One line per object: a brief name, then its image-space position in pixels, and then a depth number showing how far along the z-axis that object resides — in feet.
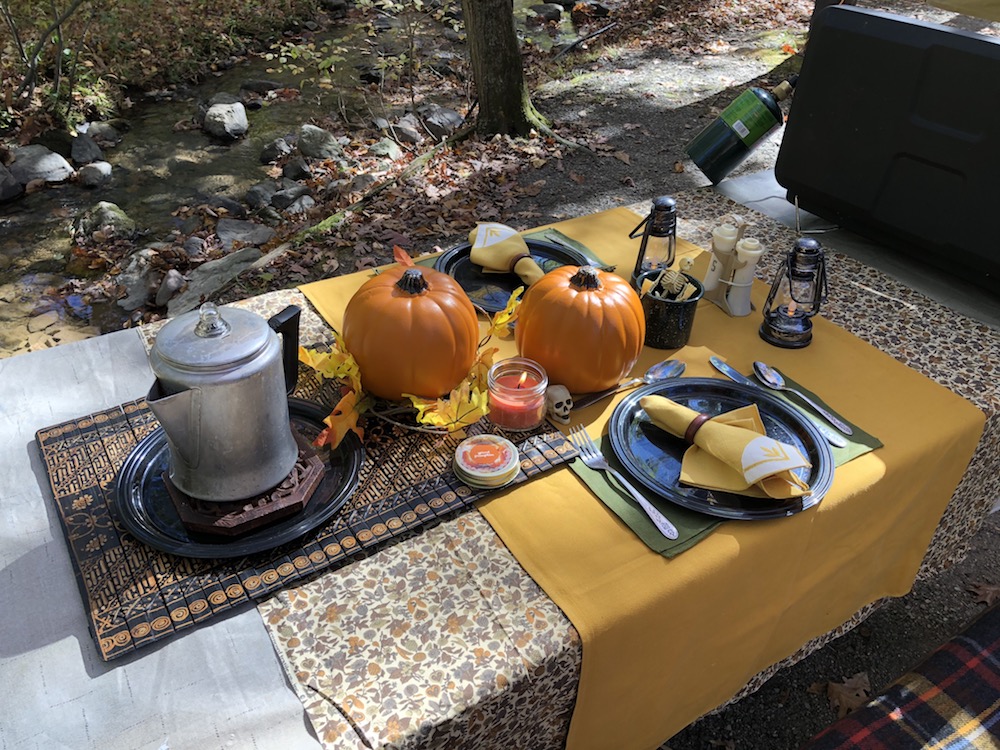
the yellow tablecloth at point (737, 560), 3.39
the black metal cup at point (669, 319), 4.79
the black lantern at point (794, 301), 4.90
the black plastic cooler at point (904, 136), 5.64
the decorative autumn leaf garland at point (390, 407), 3.90
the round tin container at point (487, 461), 3.78
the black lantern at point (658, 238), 5.15
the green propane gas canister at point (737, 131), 6.85
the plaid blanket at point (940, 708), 4.04
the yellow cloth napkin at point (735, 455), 3.64
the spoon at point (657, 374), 4.53
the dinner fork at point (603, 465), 3.62
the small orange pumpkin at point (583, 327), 4.21
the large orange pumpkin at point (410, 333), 3.98
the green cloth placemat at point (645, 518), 3.54
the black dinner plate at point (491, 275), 5.32
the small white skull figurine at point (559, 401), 4.24
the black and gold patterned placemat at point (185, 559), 3.15
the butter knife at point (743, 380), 4.24
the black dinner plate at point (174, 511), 3.37
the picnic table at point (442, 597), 2.91
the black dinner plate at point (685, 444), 3.74
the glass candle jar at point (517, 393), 4.12
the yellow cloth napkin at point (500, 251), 5.44
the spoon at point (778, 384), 4.36
